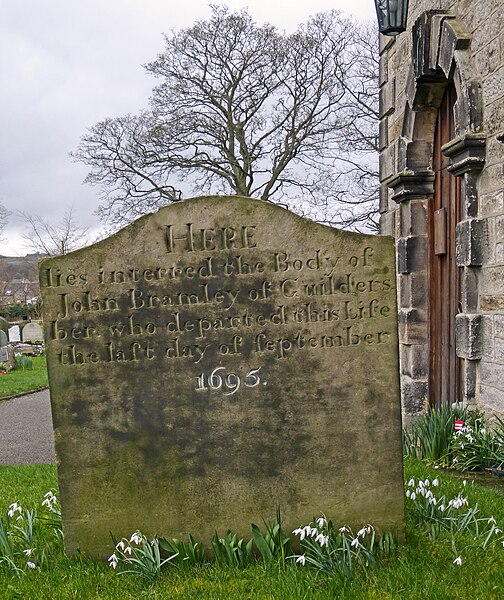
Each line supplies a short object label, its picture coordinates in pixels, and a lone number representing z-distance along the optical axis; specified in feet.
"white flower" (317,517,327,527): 10.87
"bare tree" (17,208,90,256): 103.68
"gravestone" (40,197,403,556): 11.30
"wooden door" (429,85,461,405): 22.06
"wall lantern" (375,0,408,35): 19.25
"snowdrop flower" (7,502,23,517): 12.32
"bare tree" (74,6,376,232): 70.28
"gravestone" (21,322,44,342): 82.79
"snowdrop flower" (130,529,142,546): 10.87
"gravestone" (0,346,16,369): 57.98
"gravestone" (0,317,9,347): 66.95
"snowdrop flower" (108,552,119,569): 10.46
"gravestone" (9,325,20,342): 82.28
